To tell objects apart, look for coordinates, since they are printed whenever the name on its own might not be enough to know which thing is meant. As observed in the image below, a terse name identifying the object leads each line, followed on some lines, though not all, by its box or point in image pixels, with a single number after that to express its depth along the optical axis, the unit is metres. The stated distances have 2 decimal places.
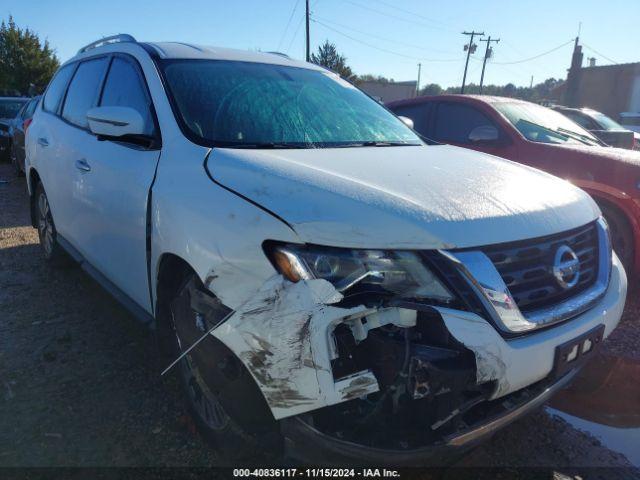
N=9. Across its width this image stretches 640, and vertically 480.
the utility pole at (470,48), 50.22
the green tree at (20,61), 29.62
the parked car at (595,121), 7.70
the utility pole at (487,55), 51.19
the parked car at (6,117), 12.59
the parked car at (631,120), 19.85
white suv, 1.60
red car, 4.28
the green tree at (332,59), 37.56
